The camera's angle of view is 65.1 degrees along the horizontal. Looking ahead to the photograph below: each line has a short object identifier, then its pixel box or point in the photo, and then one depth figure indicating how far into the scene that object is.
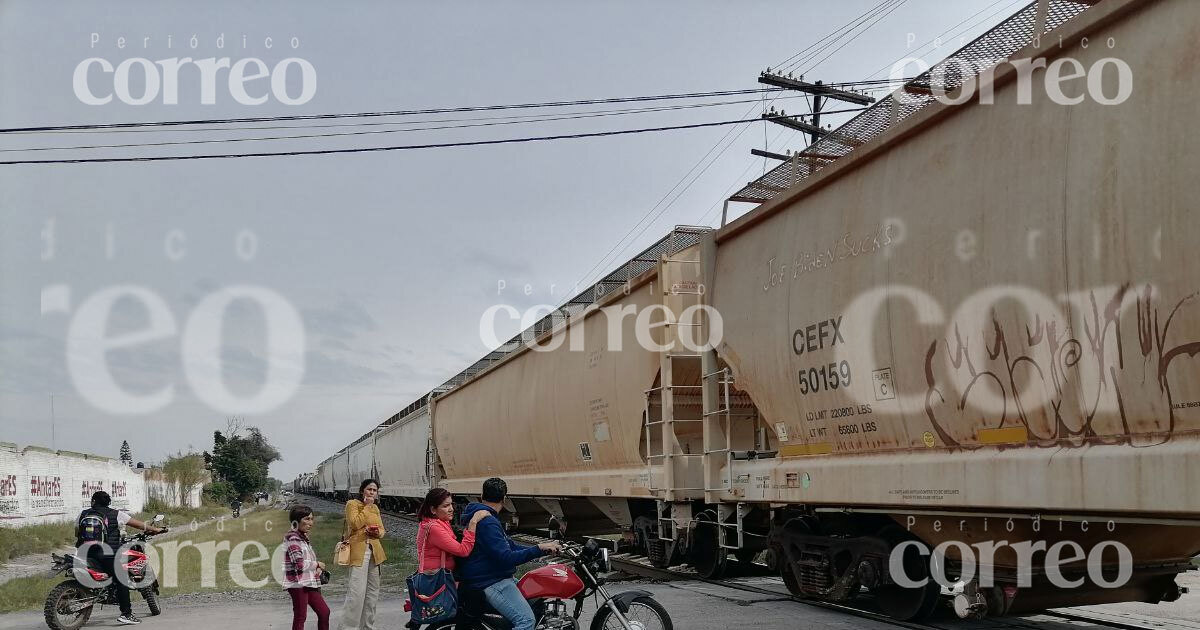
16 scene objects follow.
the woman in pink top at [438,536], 5.82
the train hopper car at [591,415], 11.33
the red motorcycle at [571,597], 6.04
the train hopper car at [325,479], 65.62
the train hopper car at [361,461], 43.53
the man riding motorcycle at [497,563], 5.75
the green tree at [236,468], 90.06
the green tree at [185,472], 56.00
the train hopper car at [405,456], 28.31
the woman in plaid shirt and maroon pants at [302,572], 7.06
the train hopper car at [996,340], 4.77
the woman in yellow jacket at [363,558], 7.75
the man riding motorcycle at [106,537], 9.32
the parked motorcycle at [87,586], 8.82
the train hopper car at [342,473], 53.47
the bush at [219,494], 74.44
